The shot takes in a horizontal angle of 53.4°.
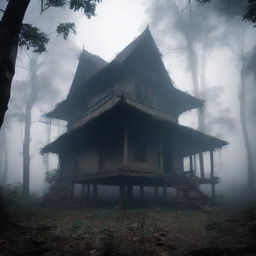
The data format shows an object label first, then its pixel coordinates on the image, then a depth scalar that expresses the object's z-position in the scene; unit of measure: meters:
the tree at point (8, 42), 7.57
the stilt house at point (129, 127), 14.08
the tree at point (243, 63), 20.34
